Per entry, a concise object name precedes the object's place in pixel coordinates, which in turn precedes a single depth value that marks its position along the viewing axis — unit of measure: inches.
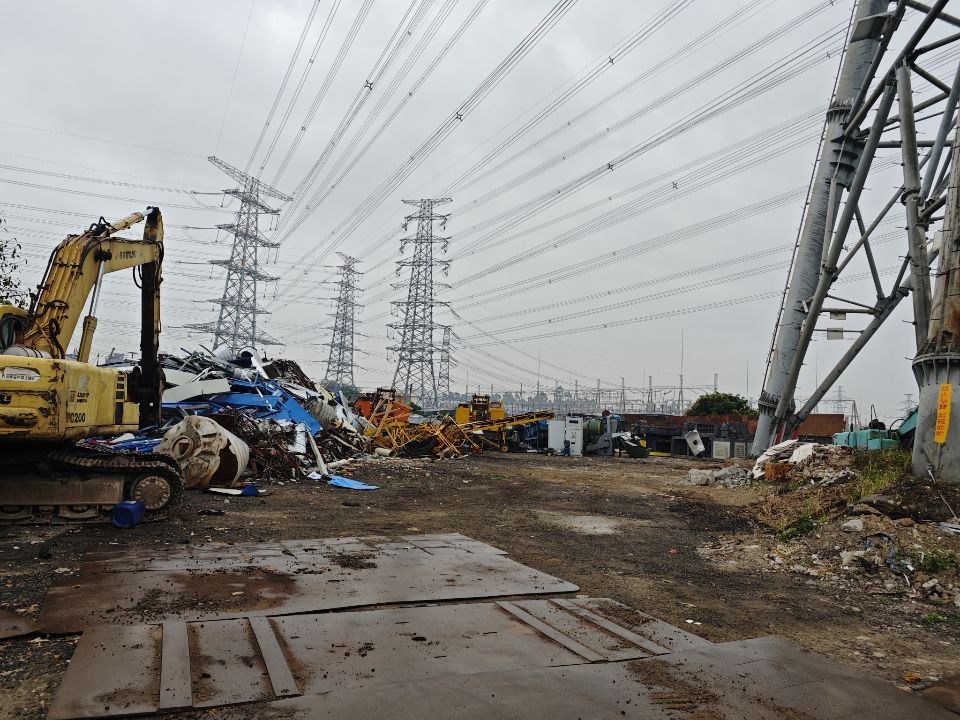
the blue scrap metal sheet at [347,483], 549.3
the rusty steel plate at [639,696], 139.9
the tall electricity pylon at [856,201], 424.8
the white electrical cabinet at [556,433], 1136.2
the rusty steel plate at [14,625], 172.6
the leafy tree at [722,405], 1631.4
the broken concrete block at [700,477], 635.5
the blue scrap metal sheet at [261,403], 610.2
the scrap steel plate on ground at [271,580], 198.8
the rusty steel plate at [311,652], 142.0
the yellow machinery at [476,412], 1187.9
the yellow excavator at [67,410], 292.0
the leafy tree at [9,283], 621.3
